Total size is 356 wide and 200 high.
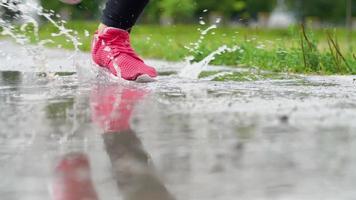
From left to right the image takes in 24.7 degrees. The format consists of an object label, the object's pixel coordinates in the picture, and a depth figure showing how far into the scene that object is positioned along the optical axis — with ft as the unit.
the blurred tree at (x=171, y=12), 85.10
